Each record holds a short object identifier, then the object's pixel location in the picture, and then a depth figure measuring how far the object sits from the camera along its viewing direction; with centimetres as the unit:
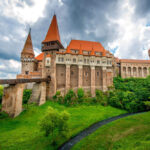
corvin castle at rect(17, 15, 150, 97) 2817
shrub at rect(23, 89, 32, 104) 2572
